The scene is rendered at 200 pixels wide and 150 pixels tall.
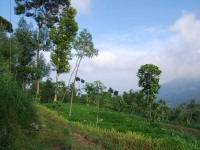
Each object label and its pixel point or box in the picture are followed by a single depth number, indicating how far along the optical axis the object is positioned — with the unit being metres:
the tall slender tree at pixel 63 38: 12.77
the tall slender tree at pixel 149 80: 14.63
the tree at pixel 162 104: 21.77
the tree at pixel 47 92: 28.56
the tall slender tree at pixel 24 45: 16.42
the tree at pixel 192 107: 26.47
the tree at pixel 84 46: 11.93
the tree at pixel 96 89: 9.26
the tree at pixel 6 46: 12.78
